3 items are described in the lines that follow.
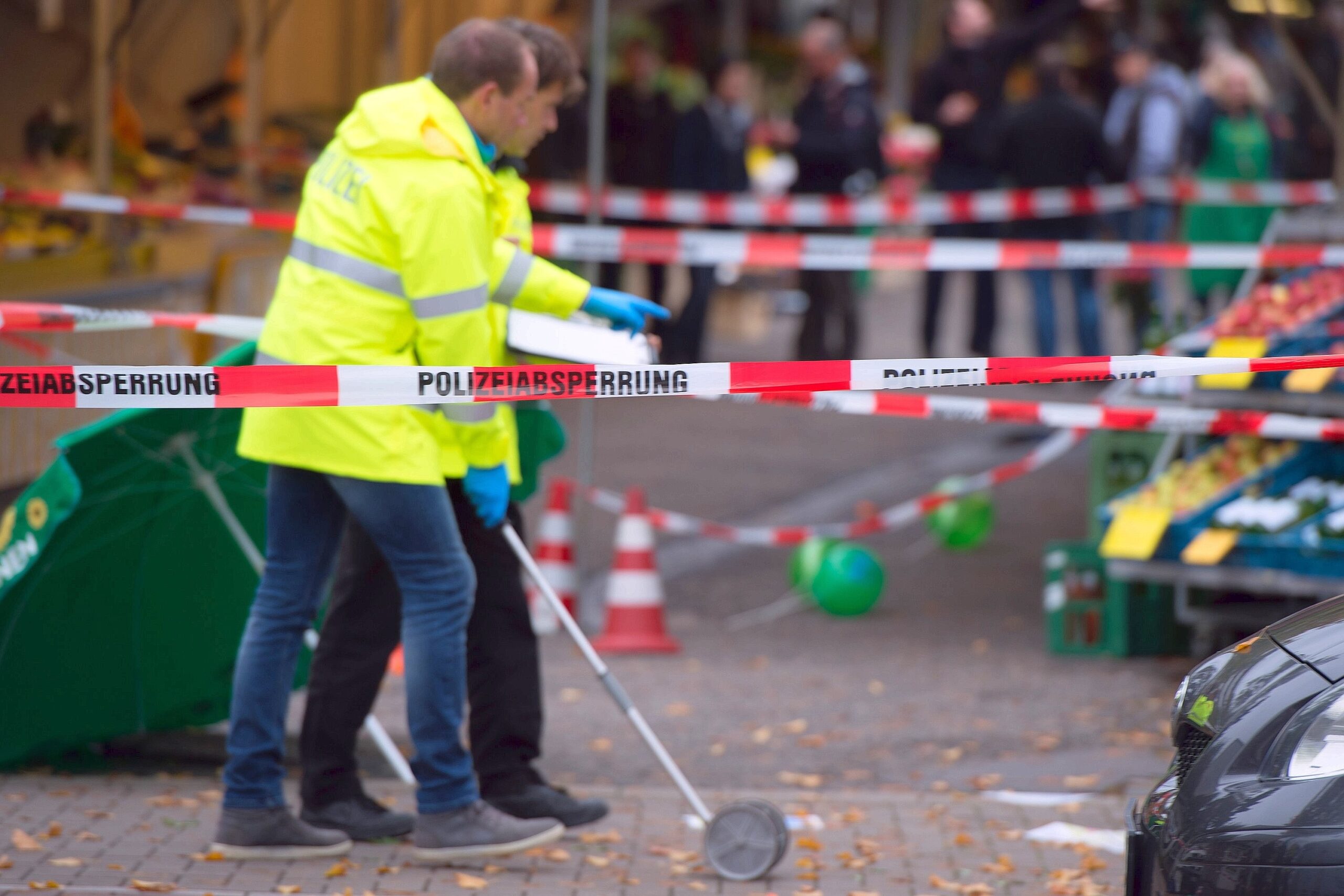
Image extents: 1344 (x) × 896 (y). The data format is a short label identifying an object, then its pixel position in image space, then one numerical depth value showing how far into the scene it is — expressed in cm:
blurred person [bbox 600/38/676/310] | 2961
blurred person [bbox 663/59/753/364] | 2797
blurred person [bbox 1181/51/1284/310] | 2745
